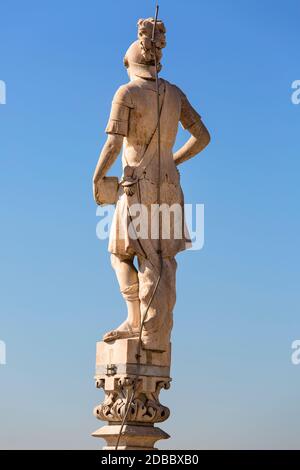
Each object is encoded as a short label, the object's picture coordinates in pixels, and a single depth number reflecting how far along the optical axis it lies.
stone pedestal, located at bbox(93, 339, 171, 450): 23.39
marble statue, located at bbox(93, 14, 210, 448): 23.55
